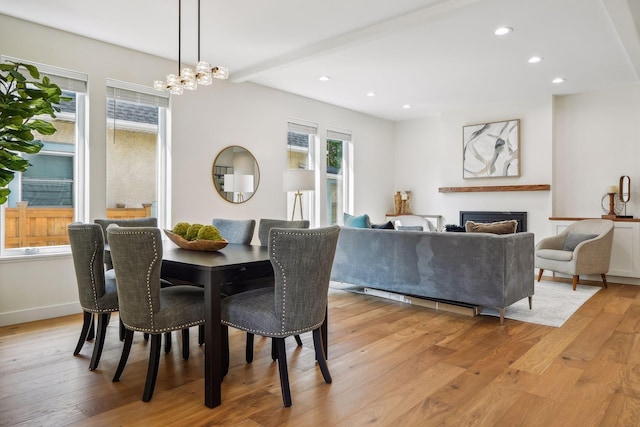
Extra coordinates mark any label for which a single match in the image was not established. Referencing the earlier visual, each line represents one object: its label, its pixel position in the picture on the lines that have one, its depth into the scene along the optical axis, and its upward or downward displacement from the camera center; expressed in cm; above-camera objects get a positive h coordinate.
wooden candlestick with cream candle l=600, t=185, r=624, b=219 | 563 +9
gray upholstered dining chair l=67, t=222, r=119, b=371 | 262 -42
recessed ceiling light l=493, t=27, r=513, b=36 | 380 +163
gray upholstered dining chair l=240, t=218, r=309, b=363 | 277 -50
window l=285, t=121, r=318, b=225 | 616 +82
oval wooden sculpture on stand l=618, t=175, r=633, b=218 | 566 +28
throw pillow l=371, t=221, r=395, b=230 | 459 -17
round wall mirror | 516 +46
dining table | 214 -36
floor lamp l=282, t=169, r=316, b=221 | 525 +38
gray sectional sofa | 361 -50
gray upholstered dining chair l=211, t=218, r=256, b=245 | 357 -17
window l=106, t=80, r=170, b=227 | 433 +62
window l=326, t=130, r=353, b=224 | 686 +58
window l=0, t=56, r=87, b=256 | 379 +21
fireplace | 643 -9
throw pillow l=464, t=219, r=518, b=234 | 387 -16
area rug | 383 -96
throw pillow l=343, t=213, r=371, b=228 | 484 -13
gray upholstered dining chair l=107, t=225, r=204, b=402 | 215 -42
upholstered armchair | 509 -50
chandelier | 288 +92
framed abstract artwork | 651 +97
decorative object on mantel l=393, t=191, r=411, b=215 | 777 +14
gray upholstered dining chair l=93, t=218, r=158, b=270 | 319 -10
